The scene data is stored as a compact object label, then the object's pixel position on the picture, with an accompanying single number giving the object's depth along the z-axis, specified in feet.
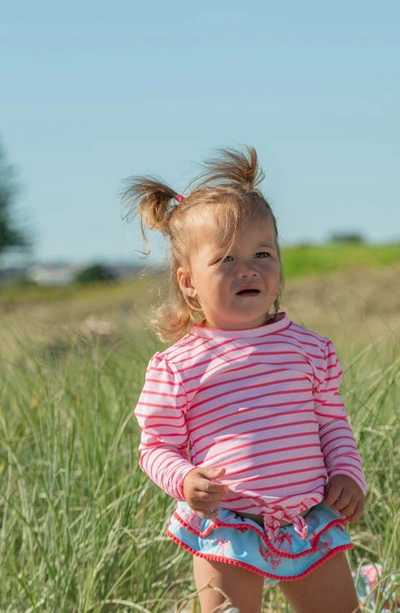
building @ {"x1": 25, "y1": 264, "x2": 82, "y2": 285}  191.17
